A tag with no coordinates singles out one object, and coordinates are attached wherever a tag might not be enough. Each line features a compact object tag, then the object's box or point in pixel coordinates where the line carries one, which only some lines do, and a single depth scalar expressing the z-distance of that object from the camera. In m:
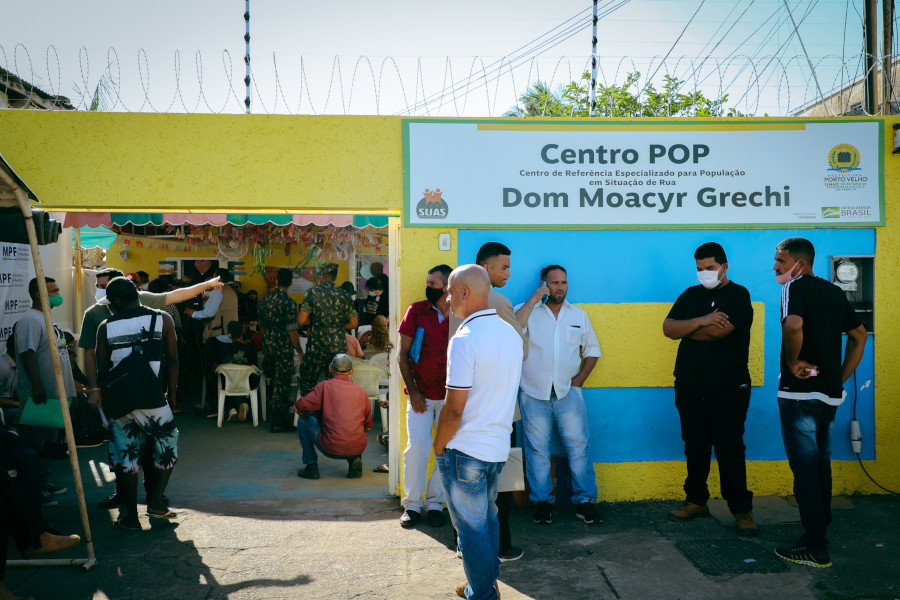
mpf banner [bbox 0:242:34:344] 6.43
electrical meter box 5.46
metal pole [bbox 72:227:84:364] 9.08
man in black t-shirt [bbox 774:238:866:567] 4.15
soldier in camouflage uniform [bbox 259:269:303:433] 7.98
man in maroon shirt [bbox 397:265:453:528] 4.77
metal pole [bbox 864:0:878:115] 7.71
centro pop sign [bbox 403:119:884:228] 5.27
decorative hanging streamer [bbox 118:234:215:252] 12.68
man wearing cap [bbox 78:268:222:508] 4.93
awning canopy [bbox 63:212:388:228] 7.93
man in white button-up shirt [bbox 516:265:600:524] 4.93
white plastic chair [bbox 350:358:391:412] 7.84
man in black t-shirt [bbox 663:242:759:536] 4.64
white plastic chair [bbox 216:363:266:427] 8.12
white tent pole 3.92
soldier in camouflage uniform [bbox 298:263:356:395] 7.40
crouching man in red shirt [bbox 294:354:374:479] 6.00
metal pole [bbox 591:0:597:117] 5.47
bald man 3.19
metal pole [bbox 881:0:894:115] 5.57
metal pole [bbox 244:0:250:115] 5.46
